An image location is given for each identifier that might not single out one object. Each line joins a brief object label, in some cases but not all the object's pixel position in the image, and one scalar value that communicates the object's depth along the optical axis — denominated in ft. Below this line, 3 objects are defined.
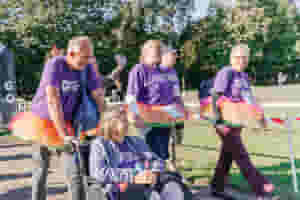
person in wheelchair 9.16
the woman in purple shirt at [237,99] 13.82
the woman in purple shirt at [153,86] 14.35
